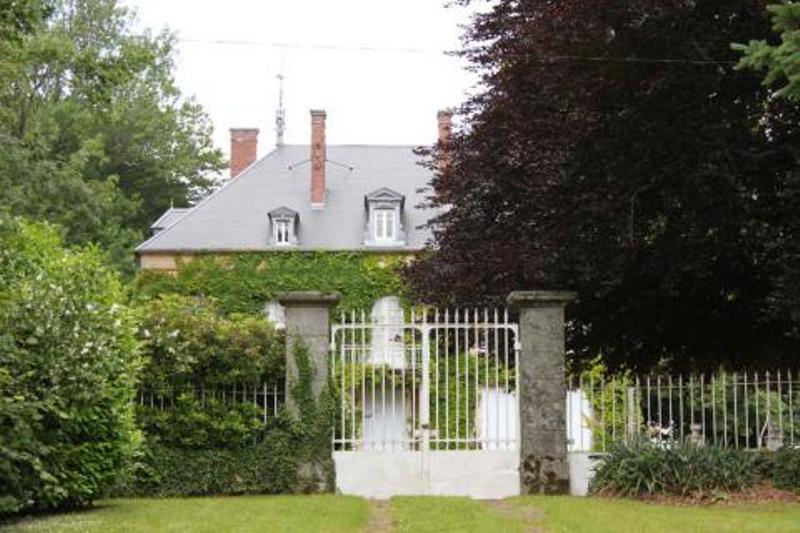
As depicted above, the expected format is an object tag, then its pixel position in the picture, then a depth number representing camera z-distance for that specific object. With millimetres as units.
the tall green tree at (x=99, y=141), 24059
